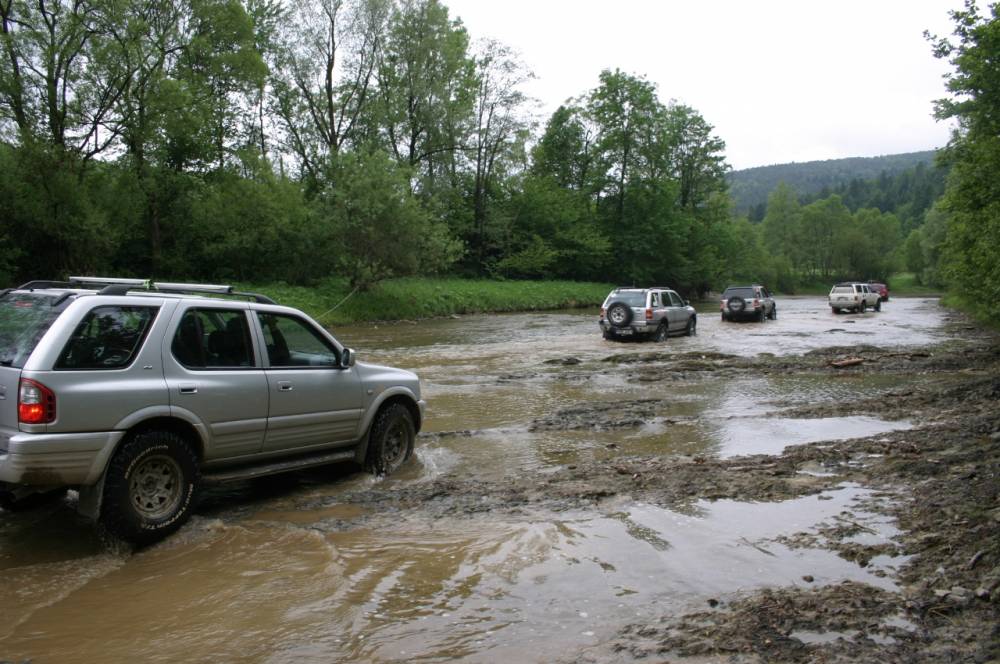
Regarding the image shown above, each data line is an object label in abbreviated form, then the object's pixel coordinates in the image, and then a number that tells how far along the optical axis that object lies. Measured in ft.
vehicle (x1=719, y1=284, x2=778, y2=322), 107.14
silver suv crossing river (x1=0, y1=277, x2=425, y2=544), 15.75
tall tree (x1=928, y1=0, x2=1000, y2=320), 54.90
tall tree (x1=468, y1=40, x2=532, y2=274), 167.53
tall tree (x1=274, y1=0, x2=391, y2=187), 142.20
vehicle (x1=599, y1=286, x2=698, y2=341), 75.61
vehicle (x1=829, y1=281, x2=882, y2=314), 135.03
